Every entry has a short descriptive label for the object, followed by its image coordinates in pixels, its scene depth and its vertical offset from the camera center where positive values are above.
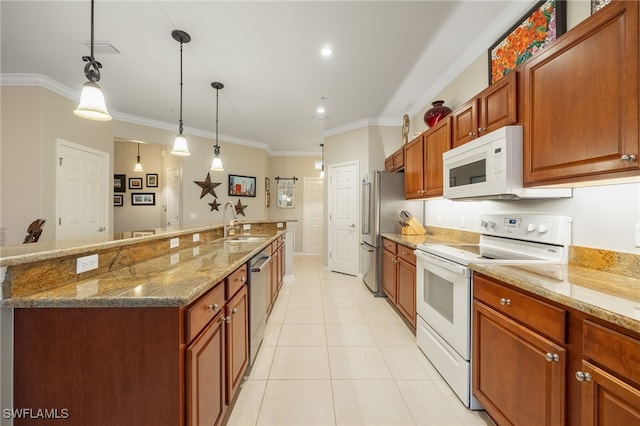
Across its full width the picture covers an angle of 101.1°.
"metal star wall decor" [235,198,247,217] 5.91 +0.12
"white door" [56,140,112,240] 3.47 +0.30
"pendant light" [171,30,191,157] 2.46 +0.71
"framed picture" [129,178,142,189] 6.18 +0.68
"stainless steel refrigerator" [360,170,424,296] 3.63 +0.05
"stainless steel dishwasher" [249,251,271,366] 1.98 -0.74
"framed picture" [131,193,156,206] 6.16 +0.30
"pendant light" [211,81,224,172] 3.40 +0.68
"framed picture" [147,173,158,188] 6.20 +0.73
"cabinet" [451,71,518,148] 1.67 +0.75
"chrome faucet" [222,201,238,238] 3.04 -0.20
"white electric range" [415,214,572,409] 1.62 -0.41
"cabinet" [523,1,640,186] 1.05 +0.53
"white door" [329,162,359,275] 4.86 -0.10
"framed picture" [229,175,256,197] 5.83 +0.60
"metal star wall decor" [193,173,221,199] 5.43 +0.55
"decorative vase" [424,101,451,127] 2.92 +1.12
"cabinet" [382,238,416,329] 2.61 -0.73
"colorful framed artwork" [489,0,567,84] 1.74 +1.32
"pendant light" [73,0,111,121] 1.59 +0.71
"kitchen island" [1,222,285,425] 0.96 -0.52
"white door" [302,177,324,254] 7.23 -0.01
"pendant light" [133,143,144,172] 5.71 +0.97
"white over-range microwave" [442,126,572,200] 1.62 +0.30
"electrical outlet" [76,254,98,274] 1.21 -0.25
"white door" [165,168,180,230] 5.42 +0.32
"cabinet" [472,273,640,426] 0.83 -0.59
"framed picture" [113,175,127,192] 6.13 +0.67
